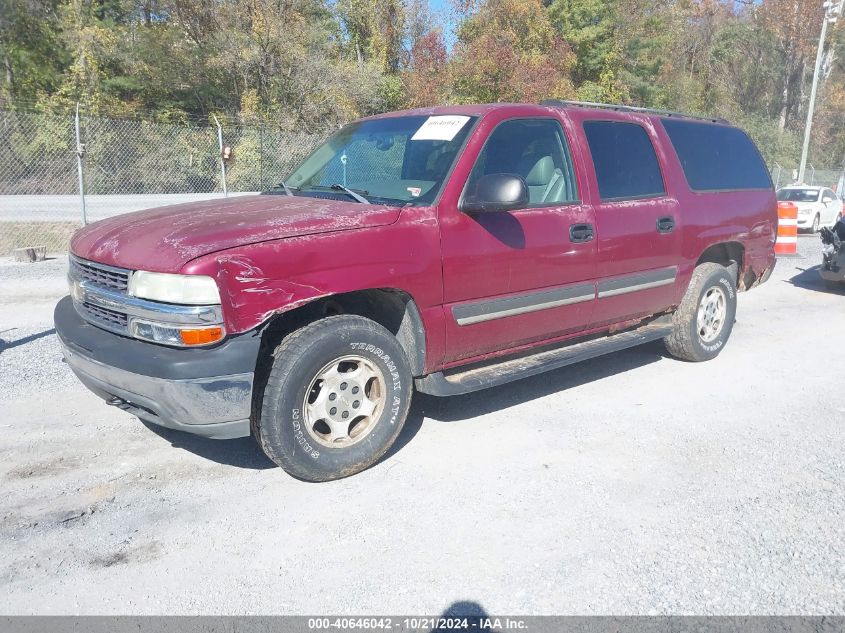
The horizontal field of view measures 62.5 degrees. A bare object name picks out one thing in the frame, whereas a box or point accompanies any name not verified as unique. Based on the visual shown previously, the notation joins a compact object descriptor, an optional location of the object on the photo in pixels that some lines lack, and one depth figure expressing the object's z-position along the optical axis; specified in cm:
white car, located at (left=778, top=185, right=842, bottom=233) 1808
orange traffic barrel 1166
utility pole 2545
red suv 329
